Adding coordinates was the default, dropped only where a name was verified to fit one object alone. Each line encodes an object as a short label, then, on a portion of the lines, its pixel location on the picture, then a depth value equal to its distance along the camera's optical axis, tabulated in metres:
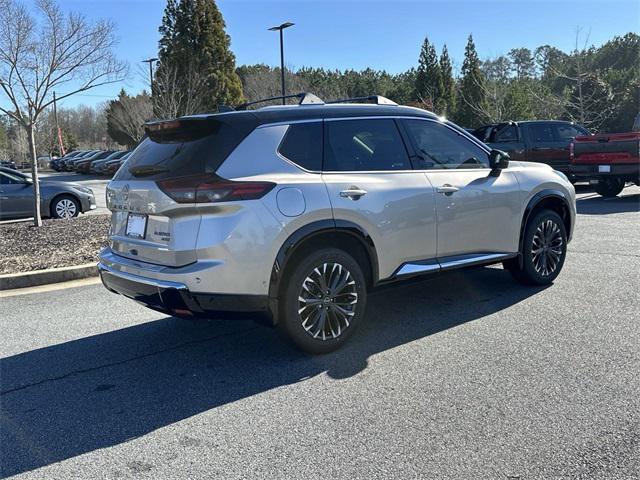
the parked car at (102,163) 34.89
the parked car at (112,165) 32.44
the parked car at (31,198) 12.28
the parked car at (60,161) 45.89
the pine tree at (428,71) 53.59
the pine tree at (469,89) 44.91
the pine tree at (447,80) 54.50
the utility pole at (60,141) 55.21
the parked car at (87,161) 38.88
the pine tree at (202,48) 34.94
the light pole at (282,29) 24.24
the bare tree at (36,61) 9.31
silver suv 3.81
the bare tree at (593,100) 31.56
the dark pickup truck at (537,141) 15.38
